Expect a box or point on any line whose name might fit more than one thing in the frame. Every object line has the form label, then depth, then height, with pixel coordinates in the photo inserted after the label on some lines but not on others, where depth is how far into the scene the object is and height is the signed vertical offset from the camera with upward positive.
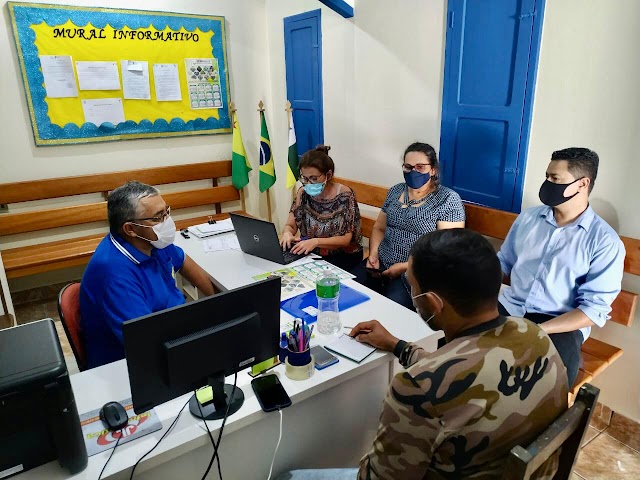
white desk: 1.11 -0.87
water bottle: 1.58 -0.72
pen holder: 1.31 -0.74
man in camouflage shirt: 0.87 -0.55
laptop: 2.14 -0.66
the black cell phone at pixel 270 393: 1.22 -0.78
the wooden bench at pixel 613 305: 1.89 -0.84
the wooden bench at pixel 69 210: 3.37 -0.82
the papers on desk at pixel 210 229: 2.71 -0.75
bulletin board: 3.39 +0.27
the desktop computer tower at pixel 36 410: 0.92 -0.61
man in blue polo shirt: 1.51 -0.56
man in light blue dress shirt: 1.81 -0.66
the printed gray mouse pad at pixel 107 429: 1.11 -0.80
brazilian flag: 4.29 -0.56
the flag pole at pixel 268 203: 4.66 -1.01
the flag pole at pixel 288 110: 4.07 -0.07
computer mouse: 1.14 -0.78
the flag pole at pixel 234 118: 4.25 -0.13
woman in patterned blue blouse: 2.39 -0.61
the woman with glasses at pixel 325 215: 2.53 -0.65
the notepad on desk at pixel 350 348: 1.42 -0.78
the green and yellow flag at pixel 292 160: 3.96 -0.50
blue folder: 1.70 -0.77
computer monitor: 1.04 -0.58
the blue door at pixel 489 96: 2.19 +0.01
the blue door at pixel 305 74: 3.65 +0.23
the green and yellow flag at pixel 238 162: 4.19 -0.53
